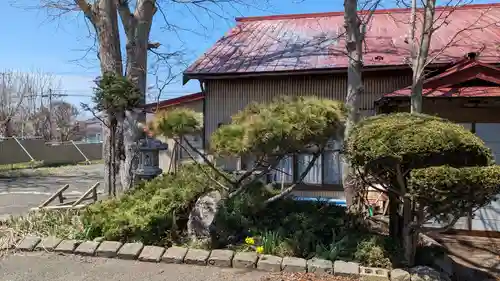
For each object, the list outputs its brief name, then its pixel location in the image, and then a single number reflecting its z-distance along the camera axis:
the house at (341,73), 7.42
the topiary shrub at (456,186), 3.99
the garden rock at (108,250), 5.29
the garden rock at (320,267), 4.78
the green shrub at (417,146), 4.16
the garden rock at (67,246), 5.37
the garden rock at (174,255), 5.11
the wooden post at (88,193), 7.38
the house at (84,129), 44.36
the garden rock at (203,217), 5.50
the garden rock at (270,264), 4.86
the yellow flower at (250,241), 5.35
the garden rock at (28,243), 5.48
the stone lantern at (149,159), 7.11
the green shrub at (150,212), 5.62
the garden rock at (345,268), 4.71
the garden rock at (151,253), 5.16
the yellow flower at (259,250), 5.20
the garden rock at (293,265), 4.82
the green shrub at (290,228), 5.18
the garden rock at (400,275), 4.56
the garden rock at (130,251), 5.23
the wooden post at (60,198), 7.01
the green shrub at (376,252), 4.87
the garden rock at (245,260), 4.96
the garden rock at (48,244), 5.45
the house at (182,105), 9.79
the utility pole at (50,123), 33.91
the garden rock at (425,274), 4.54
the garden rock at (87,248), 5.33
